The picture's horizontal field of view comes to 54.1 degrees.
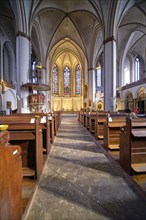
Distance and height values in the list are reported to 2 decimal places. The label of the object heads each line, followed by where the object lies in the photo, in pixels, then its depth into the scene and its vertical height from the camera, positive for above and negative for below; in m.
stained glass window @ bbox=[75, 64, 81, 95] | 30.95 +6.42
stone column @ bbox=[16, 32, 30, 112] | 11.67 +3.58
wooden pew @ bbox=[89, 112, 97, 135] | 7.48 -0.93
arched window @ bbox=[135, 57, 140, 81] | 23.91 +6.66
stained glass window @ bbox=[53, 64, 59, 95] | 31.04 +6.09
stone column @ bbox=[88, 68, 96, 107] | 21.08 +3.55
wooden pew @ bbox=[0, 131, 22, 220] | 1.35 -0.73
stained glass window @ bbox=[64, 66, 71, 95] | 31.70 +6.09
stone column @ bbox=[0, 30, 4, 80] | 16.31 +6.47
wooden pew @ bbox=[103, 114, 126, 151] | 4.45 -0.78
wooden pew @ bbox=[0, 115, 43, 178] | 2.85 -0.73
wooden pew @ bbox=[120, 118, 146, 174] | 2.91 -0.85
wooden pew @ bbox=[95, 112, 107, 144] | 5.93 -0.82
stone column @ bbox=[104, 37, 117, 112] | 12.12 +2.92
